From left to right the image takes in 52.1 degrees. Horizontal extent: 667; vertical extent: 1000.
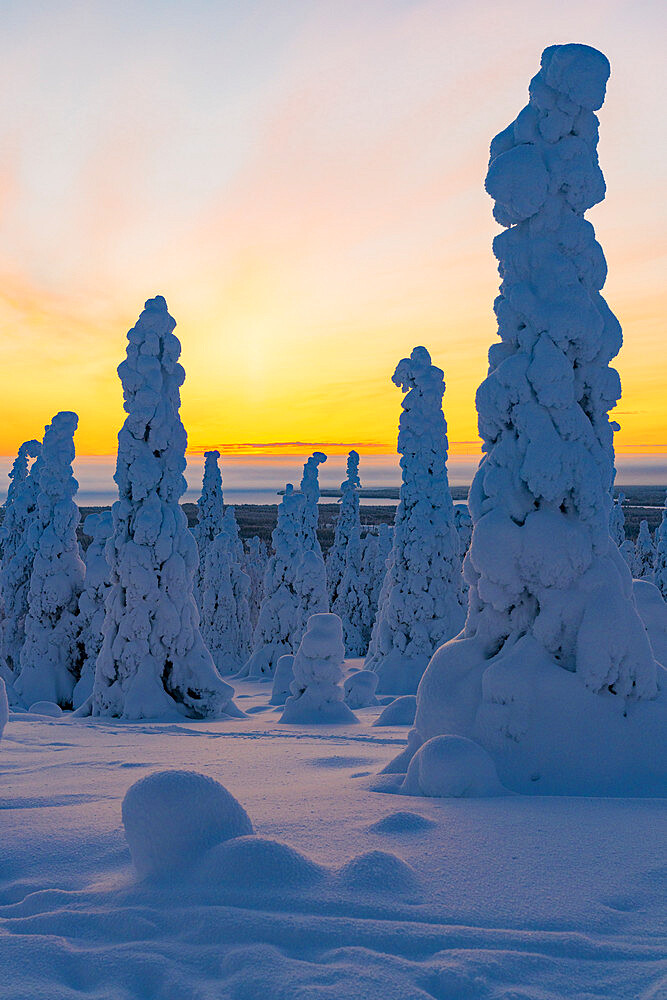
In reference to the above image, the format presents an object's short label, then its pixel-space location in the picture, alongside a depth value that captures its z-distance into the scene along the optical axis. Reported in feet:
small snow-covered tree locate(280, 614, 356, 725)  44.60
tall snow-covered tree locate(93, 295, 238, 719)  47.11
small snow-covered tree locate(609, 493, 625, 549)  133.80
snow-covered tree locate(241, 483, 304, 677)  85.97
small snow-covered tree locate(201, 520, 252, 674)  109.70
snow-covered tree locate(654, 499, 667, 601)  98.37
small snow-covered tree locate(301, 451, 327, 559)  100.01
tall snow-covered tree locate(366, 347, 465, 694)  64.80
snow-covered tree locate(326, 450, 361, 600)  132.98
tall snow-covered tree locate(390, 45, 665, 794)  18.74
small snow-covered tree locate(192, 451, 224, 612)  128.88
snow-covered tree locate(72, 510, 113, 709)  67.41
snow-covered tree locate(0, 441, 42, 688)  75.51
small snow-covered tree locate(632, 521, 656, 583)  168.69
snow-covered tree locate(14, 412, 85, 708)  68.39
